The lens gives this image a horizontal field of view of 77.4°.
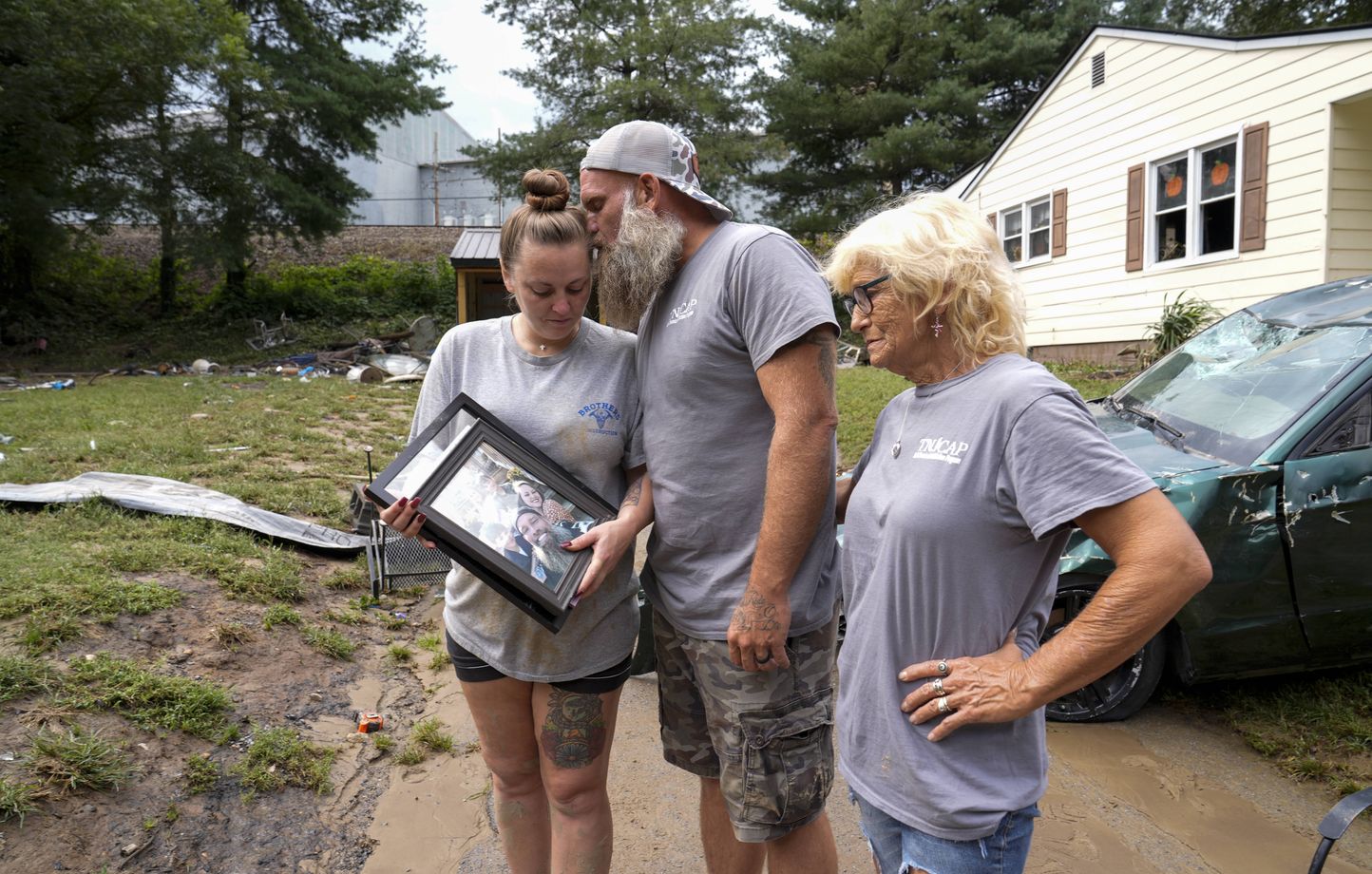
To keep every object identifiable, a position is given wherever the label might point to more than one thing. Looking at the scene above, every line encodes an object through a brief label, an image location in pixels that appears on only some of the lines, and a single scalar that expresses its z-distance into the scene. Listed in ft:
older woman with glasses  4.74
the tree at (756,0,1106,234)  81.71
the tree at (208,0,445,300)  68.49
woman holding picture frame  7.41
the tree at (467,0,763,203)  77.15
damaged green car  12.08
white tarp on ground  19.45
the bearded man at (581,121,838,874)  6.52
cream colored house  31.96
